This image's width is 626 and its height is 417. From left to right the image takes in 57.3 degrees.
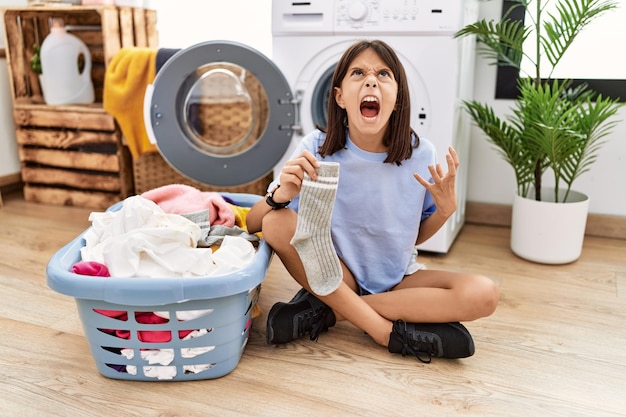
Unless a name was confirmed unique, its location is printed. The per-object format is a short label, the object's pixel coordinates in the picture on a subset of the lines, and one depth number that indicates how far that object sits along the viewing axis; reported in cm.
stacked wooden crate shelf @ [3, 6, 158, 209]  228
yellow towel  208
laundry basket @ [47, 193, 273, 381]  104
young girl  121
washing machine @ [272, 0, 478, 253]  169
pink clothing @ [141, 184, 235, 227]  147
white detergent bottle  233
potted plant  165
